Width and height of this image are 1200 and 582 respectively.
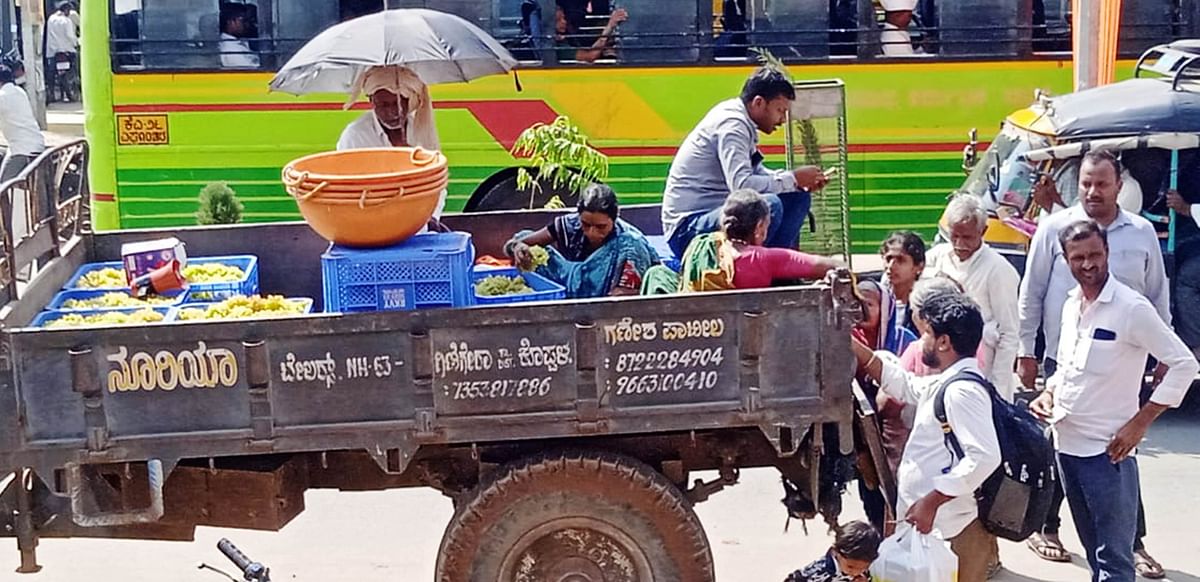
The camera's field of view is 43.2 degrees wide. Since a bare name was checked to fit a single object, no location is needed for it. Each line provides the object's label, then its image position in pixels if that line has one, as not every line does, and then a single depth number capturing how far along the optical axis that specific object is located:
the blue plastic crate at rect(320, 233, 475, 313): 5.05
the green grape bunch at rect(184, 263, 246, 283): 6.03
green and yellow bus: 10.72
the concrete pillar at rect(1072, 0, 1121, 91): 9.90
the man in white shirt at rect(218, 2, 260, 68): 10.77
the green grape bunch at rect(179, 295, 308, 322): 5.32
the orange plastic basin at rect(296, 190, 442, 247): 5.07
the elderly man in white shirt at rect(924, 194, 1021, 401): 6.33
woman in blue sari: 5.73
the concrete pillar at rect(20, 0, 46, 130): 20.33
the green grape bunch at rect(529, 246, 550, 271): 5.89
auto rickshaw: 8.01
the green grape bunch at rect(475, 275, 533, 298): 5.69
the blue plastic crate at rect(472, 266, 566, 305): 5.46
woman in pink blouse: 5.29
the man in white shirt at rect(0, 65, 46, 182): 13.20
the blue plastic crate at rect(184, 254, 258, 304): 5.83
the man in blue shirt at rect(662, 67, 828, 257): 6.16
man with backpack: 4.64
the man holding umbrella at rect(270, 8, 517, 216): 6.89
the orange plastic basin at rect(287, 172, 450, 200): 5.05
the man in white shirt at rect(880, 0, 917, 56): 10.73
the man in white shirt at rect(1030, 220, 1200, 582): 5.12
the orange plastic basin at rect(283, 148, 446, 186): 5.30
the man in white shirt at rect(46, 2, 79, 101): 23.80
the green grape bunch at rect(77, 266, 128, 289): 6.02
